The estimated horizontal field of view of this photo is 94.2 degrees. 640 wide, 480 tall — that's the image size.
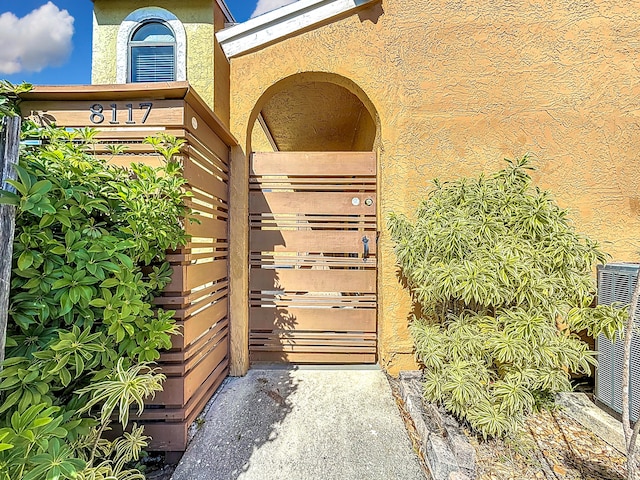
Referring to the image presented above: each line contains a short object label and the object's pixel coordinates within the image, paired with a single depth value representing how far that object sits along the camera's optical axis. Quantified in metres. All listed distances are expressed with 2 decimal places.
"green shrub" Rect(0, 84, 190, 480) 1.56
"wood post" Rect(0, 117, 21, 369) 1.58
